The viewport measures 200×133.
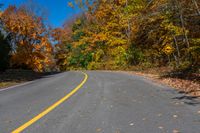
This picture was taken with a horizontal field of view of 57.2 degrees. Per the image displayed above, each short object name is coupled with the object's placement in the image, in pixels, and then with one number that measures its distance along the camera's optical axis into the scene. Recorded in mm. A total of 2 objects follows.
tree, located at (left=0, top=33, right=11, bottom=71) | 18024
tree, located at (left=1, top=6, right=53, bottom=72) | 27586
